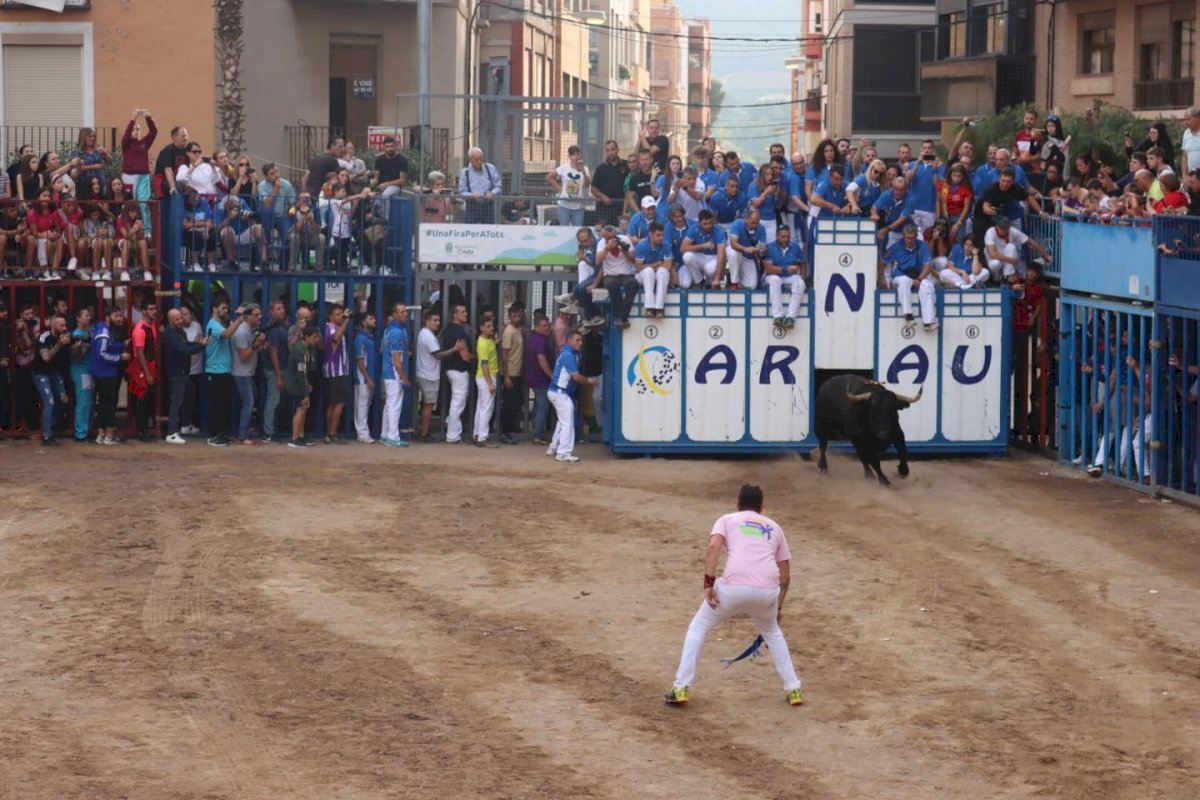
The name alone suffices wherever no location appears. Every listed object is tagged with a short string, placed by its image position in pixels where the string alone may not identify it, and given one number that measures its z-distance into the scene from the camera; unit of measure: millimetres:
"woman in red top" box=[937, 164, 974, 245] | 25453
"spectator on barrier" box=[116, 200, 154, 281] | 25728
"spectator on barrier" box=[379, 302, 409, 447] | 25859
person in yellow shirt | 25953
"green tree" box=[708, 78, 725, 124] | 182625
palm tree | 39000
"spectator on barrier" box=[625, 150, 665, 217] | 26516
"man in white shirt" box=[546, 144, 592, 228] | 26828
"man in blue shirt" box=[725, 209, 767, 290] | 24844
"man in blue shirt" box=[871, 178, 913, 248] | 25219
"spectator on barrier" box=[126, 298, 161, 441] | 25281
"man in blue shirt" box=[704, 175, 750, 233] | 25391
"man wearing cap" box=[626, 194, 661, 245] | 25000
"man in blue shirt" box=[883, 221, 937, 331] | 25047
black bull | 22984
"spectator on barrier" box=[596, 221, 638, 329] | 25016
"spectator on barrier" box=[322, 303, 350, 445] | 25688
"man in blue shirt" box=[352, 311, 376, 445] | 25922
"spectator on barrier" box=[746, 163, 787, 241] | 25125
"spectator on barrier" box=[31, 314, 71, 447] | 24891
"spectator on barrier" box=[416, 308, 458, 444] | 26094
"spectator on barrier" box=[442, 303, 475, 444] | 26125
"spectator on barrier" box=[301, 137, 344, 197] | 27422
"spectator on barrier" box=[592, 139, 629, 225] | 26703
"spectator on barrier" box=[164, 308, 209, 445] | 25344
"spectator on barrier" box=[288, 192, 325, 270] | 26156
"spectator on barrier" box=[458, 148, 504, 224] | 27016
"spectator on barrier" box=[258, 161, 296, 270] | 26188
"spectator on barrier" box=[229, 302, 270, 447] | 25484
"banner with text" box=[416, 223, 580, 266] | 26547
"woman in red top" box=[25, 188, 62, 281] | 25578
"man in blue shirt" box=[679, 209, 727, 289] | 25000
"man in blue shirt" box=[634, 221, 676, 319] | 24859
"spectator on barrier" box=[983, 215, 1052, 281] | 25469
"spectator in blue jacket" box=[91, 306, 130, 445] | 25016
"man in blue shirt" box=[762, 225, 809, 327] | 24969
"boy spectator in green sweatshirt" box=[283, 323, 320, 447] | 25609
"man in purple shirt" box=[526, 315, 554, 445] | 26031
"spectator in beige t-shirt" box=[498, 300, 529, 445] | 26250
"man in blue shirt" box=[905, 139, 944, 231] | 25234
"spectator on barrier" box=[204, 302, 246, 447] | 25500
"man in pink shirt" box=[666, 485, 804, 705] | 12531
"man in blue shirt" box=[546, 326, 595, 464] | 25062
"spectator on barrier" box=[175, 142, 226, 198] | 26297
